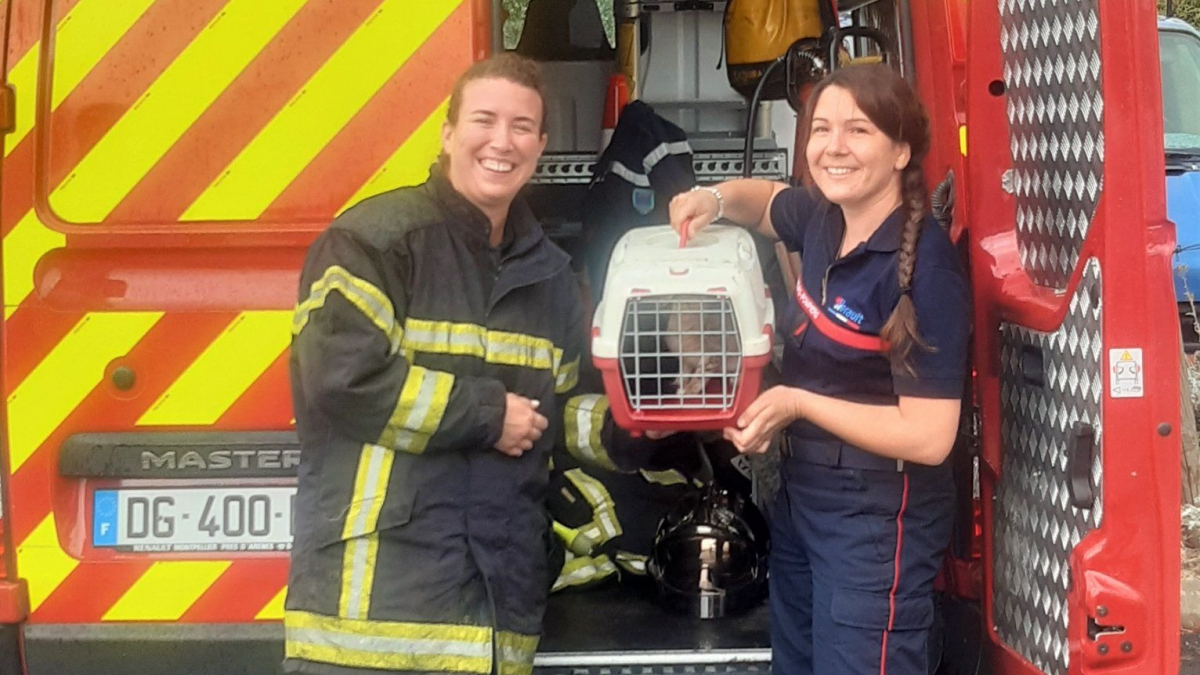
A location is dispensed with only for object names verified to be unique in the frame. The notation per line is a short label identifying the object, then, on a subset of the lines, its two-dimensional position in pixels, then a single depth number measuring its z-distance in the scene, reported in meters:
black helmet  3.06
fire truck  2.53
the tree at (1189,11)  14.49
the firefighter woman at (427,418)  2.26
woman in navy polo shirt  2.20
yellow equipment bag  3.96
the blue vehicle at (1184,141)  6.84
